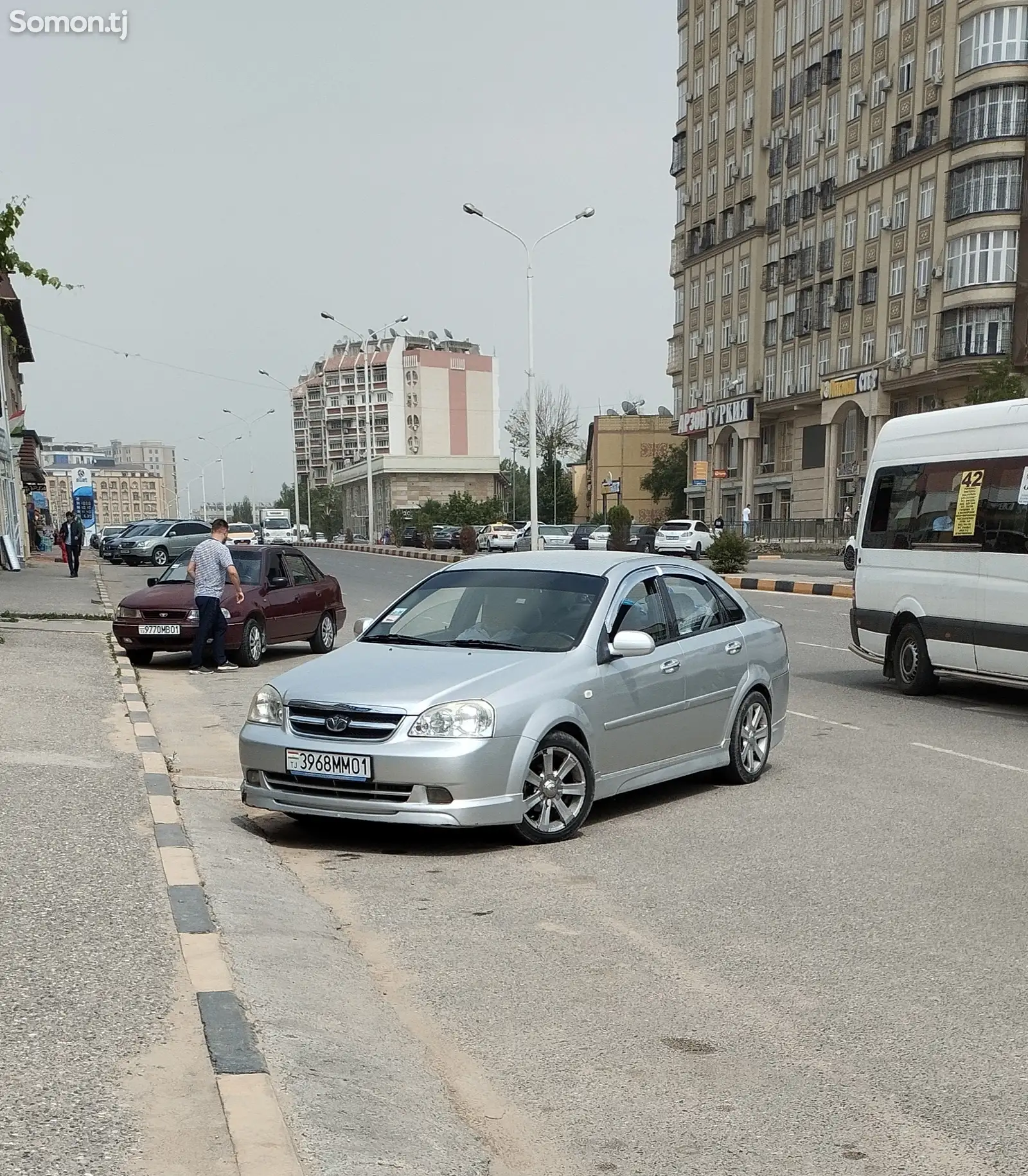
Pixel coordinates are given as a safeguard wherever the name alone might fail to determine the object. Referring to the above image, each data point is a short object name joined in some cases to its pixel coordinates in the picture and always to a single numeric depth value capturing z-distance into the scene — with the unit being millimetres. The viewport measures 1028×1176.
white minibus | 12281
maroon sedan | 15906
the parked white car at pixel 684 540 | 51062
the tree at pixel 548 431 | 106375
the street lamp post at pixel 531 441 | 42969
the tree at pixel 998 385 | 44062
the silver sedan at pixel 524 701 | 6770
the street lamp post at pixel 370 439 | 64625
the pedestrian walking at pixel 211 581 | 14820
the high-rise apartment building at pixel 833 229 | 50000
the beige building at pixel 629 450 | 115062
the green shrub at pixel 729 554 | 36094
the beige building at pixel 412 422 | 133000
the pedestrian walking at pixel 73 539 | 35747
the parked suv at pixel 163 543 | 49406
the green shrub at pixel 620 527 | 57594
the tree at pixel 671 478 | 101625
